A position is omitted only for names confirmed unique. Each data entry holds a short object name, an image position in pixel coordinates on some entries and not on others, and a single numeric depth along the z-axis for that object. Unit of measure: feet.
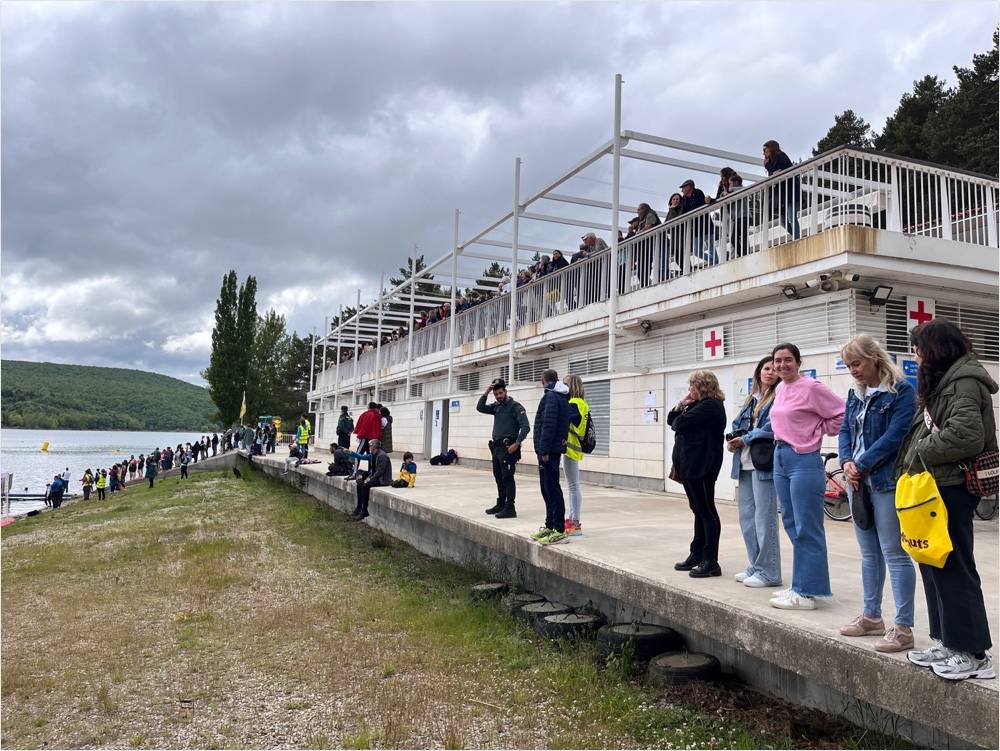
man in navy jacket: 20.49
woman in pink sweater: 12.63
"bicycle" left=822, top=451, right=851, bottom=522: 25.88
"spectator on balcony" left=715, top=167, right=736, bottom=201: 37.22
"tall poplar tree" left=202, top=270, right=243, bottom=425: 167.43
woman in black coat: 15.87
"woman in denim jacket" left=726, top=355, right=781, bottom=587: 14.28
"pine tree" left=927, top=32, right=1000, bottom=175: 72.59
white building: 30.63
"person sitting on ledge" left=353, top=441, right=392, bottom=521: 38.83
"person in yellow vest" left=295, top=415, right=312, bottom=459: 81.09
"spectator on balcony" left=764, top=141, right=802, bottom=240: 32.27
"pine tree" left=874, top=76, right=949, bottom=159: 87.56
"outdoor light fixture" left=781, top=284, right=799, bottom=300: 32.76
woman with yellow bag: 8.73
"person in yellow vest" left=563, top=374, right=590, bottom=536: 21.34
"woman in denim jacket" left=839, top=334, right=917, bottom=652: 10.35
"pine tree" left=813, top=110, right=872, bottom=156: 96.22
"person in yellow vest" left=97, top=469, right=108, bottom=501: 104.33
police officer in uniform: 26.07
